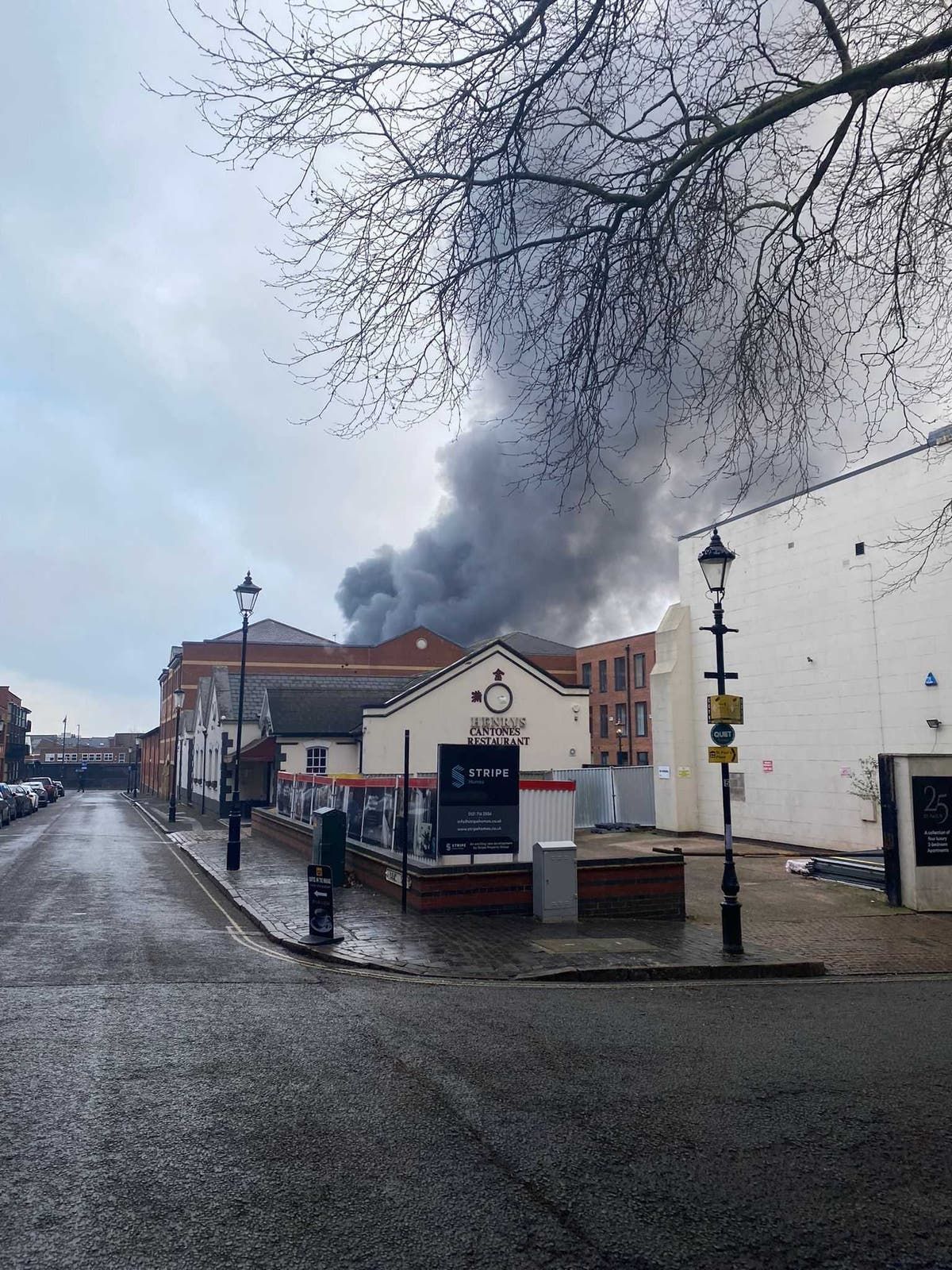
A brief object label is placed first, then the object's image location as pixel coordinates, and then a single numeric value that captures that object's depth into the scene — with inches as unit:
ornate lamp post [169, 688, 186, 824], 1516.5
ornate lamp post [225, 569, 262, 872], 778.2
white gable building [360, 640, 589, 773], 1411.2
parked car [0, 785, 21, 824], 1525.6
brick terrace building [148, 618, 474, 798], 2920.8
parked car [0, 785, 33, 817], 1701.5
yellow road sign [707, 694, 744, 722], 478.9
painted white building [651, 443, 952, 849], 883.4
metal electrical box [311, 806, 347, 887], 562.6
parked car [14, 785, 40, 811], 1914.4
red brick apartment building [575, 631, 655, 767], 2541.8
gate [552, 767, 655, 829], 1293.1
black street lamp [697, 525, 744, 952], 446.3
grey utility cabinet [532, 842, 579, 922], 523.2
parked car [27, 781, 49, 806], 2256.6
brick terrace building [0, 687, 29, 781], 3671.3
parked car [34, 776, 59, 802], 2608.3
